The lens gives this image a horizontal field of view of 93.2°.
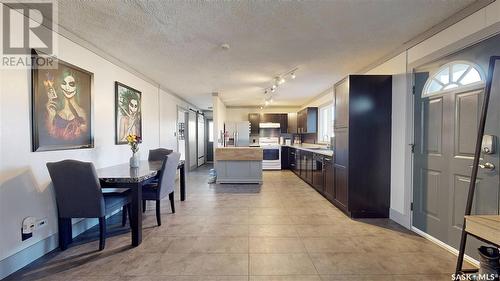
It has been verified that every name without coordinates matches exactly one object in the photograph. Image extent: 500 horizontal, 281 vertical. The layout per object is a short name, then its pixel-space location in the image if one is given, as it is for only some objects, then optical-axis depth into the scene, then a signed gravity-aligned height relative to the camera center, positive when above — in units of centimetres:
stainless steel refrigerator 791 +18
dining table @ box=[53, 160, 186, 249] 249 -64
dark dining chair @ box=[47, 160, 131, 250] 227 -55
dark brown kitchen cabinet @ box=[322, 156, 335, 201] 398 -74
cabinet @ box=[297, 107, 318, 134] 711 +52
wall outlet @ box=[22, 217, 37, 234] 213 -80
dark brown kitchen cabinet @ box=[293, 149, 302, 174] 651 -71
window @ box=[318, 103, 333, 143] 640 +42
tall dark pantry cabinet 331 -11
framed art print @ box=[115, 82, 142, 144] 366 +42
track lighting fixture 436 +119
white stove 770 -65
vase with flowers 319 -17
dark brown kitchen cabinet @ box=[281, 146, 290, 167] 798 -70
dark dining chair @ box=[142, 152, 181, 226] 304 -65
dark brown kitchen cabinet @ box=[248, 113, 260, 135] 854 +59
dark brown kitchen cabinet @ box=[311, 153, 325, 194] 452 -72
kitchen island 563 -64
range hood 839 +44
